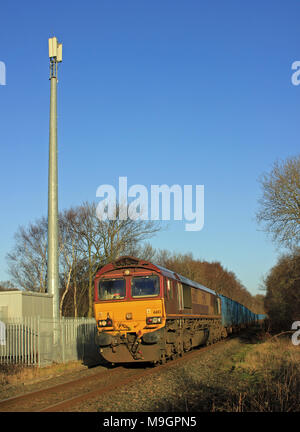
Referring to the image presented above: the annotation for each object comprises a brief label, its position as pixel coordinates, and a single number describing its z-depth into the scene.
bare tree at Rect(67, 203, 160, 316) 38.50
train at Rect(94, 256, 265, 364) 15.97
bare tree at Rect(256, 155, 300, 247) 27.94
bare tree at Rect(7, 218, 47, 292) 41.97
